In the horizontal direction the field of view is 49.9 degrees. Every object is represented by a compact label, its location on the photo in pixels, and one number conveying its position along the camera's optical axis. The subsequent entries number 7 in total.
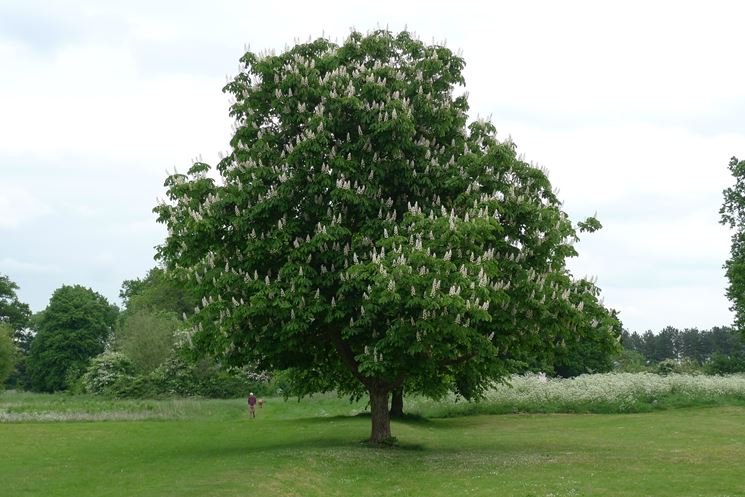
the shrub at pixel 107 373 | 75.00
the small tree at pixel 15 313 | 128.50
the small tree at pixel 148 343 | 83.69
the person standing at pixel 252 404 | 51.94
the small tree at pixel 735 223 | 67.62
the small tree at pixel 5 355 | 80.12
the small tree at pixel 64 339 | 115.81
